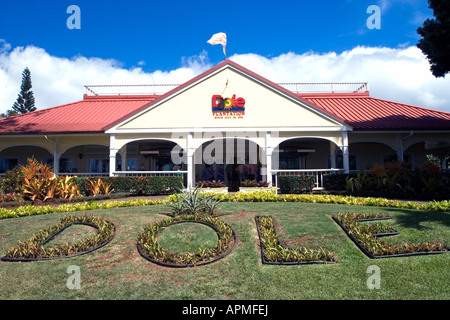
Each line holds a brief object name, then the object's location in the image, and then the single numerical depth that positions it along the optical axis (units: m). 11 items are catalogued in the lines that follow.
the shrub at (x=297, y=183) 13.70
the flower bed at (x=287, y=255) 5.54
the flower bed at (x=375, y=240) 5.74
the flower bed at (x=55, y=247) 6.01
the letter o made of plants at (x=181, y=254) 5.60
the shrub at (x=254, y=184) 13.74
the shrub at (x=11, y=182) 13.00
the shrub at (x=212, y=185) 13.72
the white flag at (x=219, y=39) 15.44
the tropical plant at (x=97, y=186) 13.32
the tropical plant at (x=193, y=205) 8.09
